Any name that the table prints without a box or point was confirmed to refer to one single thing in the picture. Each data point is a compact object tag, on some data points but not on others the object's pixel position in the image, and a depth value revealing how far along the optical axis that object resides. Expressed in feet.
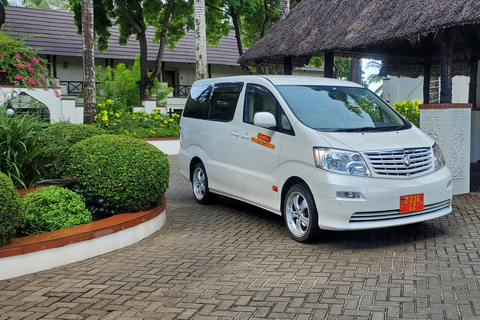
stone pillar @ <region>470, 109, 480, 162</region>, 42.22
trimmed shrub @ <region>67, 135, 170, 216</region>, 21.43
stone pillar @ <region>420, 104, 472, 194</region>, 28.53
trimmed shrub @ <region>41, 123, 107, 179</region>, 23.68
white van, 18.88
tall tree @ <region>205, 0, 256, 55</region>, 70.49
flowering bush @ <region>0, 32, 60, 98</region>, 40.75
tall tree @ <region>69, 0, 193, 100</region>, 75.66
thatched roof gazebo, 29.04
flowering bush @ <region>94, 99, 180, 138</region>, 59.72
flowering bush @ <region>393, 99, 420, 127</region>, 57.00
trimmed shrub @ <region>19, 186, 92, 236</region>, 18.99
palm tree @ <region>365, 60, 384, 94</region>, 143.09
